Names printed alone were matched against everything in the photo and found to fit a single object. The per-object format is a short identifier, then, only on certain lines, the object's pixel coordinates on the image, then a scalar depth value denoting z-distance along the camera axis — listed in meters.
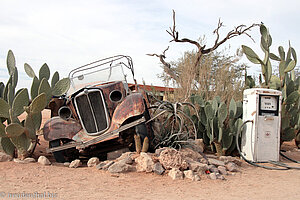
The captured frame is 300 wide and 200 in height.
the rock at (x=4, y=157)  5.73
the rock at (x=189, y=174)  5.04
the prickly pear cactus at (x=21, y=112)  5.64
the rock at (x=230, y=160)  6.30
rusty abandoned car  5.70
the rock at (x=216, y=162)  5.87
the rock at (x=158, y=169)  5.12
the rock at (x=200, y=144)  6.74
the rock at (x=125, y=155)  5.63
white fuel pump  6.73
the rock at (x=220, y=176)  5.22
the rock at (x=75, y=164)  5.62
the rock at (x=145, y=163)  5.19
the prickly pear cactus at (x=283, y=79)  7.80
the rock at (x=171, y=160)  5.25
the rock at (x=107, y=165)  5.31
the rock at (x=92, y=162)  5.65
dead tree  14.88
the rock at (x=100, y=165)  5.35
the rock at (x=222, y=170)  5.56
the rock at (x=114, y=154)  6.08
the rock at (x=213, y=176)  5.18
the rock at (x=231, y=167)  5.79
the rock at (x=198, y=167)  5.35
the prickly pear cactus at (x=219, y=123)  6.94
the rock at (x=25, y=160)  5.59
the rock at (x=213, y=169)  5.50
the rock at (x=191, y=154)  5.94
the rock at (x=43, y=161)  5.54
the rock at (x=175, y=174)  4.98
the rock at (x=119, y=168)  5.12
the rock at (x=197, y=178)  5.01
